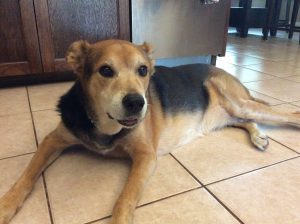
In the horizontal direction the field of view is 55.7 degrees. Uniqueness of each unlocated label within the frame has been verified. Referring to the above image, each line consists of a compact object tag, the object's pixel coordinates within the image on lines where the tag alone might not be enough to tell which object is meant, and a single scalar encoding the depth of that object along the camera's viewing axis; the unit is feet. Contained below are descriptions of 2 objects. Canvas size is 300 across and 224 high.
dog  3.74
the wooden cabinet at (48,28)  7.49
